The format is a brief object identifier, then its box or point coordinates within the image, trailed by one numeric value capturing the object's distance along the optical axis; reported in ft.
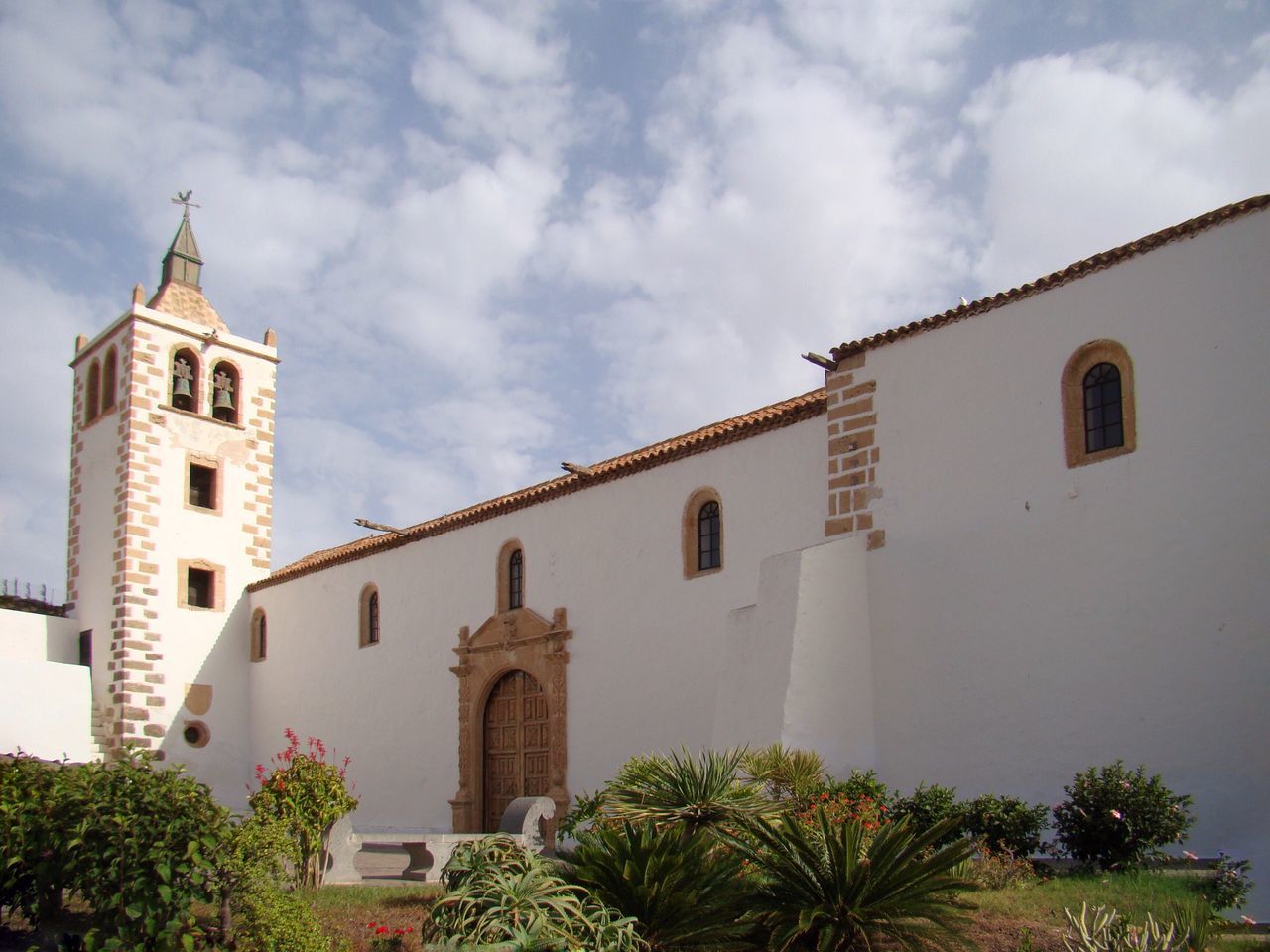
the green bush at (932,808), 32.91
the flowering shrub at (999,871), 28.04
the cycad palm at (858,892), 20.52
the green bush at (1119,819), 30.01
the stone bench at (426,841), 35.68
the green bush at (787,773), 33.96
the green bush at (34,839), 23.31
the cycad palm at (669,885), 21.09
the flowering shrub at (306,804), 33.09
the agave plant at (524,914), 19.44
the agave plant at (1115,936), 19.83
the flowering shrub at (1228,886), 26.32
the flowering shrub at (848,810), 29.17
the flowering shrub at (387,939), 23.63
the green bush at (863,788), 35.63
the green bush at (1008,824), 31.91
